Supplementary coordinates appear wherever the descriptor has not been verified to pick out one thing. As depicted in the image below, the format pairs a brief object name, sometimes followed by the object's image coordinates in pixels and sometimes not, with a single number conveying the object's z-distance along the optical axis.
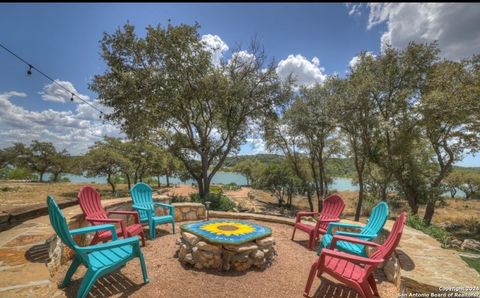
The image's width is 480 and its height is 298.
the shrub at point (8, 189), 15.03
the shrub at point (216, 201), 8.11
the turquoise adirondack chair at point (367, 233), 3.47
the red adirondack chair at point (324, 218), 4.54
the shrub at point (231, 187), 30.09
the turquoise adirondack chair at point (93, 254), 2.38
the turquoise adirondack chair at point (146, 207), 4.74
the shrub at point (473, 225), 11.26
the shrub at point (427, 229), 5.19
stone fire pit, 3.57
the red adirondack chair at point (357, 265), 2.47
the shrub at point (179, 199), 8.16
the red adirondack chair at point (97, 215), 3.53
